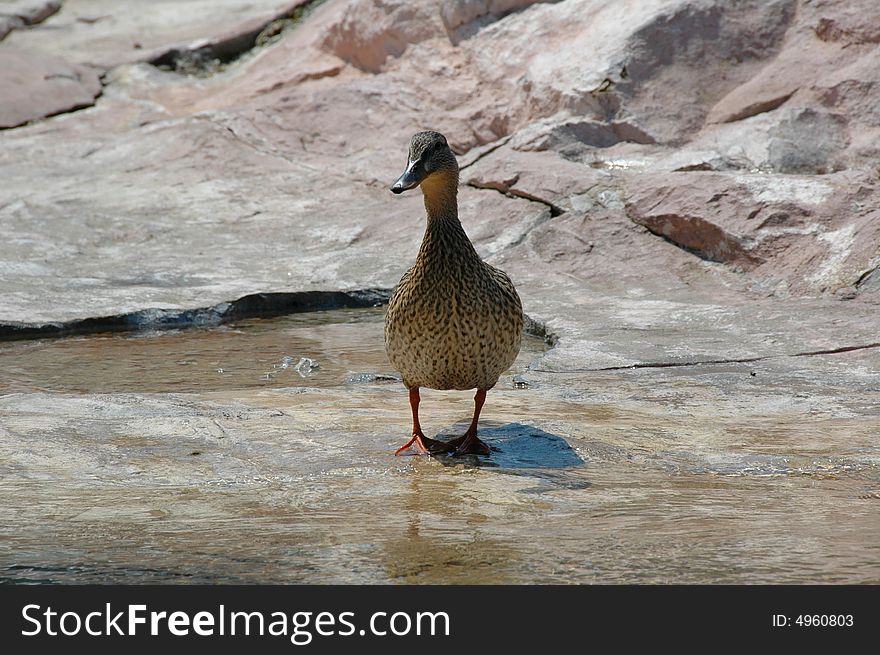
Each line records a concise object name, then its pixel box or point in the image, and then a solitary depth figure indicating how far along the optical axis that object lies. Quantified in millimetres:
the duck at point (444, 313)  9516
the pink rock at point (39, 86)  23344
